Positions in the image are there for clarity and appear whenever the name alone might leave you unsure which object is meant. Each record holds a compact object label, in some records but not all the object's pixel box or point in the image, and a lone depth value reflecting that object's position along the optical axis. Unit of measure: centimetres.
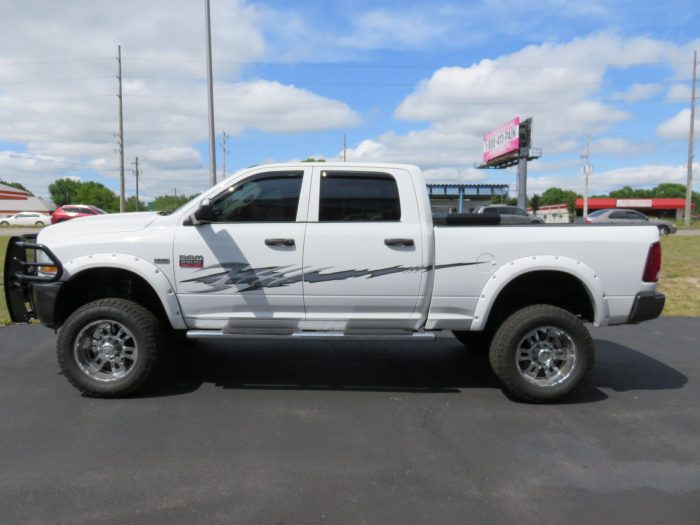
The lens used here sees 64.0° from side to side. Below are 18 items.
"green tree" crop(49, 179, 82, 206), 12888
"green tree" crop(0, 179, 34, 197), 13725
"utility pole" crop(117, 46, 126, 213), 4603
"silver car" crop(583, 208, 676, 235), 2999
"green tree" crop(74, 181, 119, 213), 11996
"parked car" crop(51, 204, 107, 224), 3119
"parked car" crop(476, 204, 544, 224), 2520
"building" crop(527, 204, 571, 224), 7614
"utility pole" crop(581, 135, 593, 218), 5463
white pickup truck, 475
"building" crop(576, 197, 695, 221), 8151
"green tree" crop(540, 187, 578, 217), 14980
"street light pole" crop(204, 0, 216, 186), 1611
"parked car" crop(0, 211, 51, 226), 4855
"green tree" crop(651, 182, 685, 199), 13500
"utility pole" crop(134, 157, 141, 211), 7750
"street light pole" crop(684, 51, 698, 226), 5341
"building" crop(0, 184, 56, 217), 8350
